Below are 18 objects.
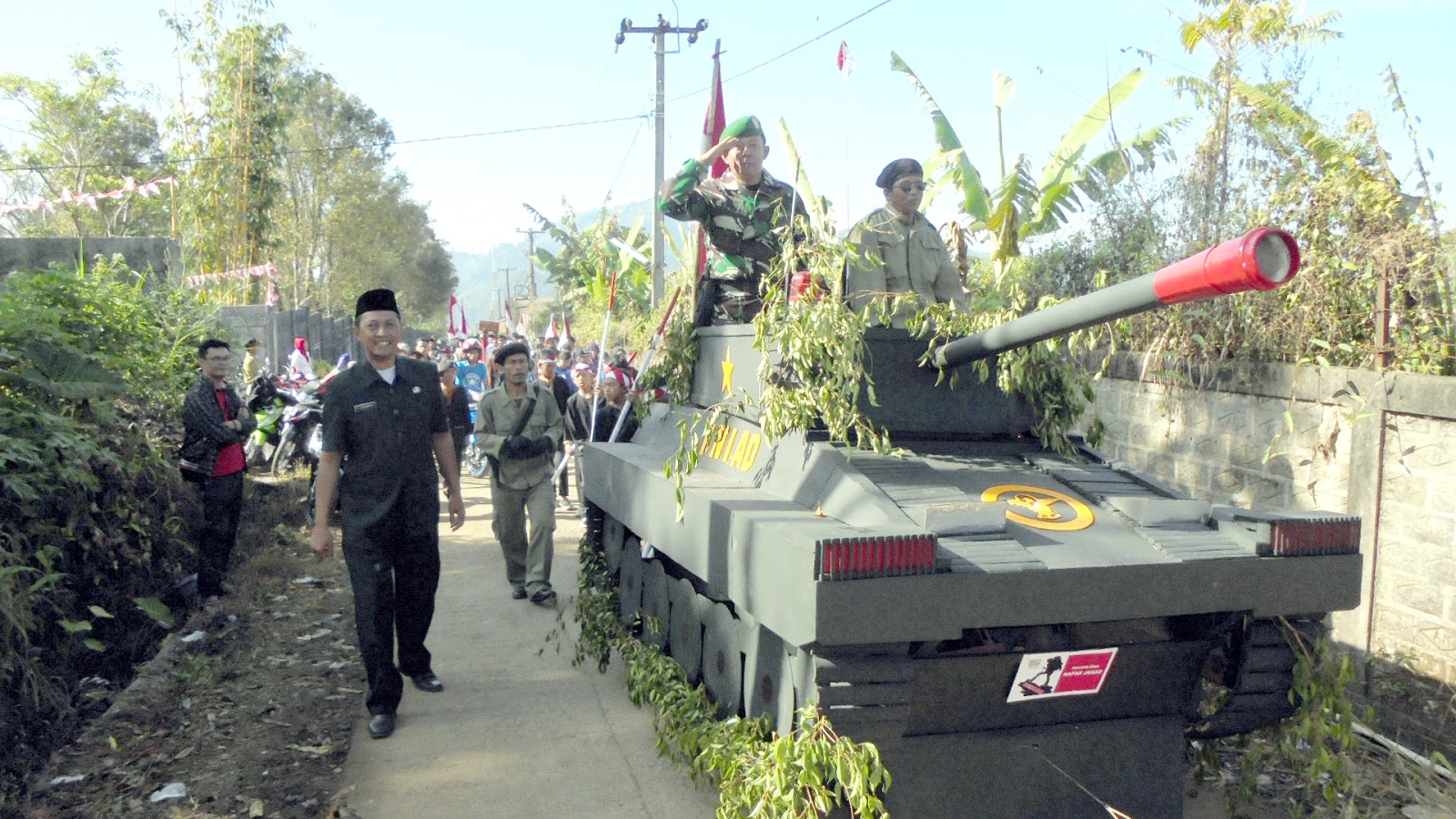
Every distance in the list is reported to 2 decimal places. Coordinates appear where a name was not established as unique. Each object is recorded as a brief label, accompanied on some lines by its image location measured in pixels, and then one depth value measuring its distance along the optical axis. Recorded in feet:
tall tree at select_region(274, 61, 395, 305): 115.03
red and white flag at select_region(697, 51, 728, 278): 31.97
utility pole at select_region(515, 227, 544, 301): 147.00
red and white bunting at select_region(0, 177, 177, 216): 41.57
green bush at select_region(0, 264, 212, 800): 13.87
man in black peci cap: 15.98
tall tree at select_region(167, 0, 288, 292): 65.31
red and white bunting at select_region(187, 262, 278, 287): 60.53
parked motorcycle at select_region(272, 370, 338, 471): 34.27
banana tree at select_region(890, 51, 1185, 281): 28.89
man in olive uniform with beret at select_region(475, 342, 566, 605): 23.39
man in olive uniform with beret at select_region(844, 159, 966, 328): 16.95
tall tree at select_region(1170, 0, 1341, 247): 25.13
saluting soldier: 17.93
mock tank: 10.20
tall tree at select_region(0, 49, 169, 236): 98.27
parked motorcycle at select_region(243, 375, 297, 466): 35.12
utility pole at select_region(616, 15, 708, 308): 64.85
